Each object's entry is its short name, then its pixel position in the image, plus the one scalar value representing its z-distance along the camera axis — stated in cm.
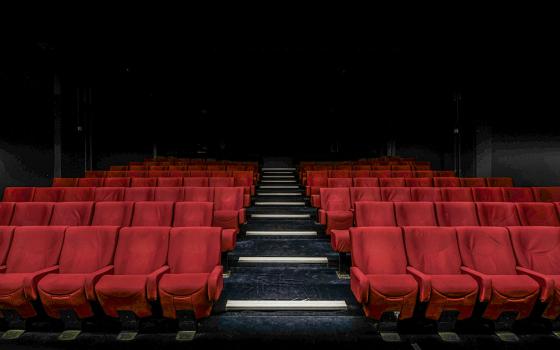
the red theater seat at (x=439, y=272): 142
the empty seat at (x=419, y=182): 306
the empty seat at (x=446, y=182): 307
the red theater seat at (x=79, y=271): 143
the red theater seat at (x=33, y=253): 154
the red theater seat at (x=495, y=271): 142
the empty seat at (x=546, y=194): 256
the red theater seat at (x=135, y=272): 143
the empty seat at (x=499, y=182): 314
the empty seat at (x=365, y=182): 307
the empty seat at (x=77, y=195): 258
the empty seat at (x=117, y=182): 307
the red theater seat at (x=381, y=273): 142
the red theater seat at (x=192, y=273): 143
